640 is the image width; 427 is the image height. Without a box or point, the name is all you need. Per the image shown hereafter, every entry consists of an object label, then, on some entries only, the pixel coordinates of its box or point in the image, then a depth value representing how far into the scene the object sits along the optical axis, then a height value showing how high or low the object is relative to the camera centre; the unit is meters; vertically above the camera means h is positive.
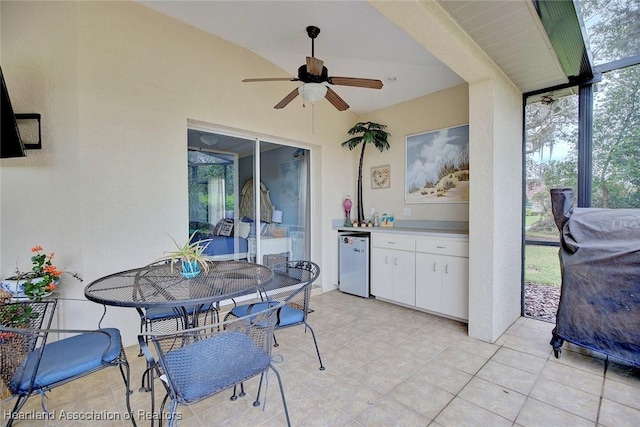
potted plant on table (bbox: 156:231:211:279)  1.90 -0.33
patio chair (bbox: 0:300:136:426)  1.35 -0.76
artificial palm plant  4.07 +1.02
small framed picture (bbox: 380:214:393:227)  4.18 -0.15
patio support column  2.60 +0.04
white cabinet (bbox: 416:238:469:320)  2.99 -0.72
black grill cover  2.05 -0.55
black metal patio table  1.48 -0.45
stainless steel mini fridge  3.91 -0.74
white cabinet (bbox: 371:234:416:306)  3.42 -0.71
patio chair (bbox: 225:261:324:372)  2.05 -0.64
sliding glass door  3.37 +0.18
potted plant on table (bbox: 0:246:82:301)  2.10 -0.52
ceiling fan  2.48 +1.15
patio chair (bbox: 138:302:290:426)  1.22 -0.67
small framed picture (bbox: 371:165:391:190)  4.25 +0.49
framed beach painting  3.53 +0.56
